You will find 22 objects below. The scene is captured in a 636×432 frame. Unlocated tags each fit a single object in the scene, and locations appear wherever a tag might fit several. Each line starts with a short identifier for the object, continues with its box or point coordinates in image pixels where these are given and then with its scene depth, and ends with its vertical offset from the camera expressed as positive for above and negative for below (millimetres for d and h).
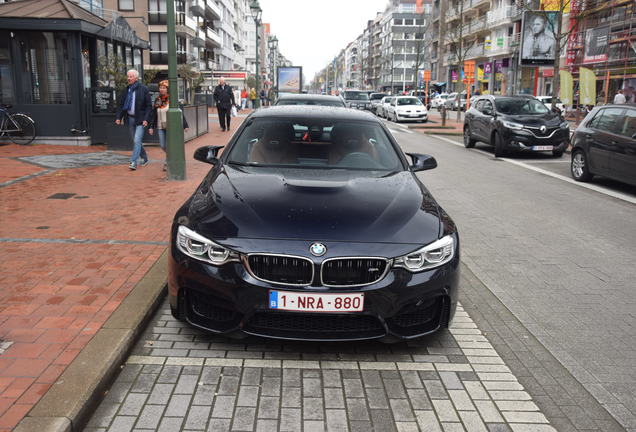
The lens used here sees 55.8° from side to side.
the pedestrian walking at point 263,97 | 59394 -1063
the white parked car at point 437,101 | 58306 -1408
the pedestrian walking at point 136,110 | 11320 -450
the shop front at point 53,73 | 14625 +303
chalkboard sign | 15023 -355
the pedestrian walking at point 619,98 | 27036 -490
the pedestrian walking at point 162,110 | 11273 -448
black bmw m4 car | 3512 -1032
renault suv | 16047 -1053
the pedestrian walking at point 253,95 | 50956 -760
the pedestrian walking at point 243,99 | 50206 -1122
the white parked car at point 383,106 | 39634 -1311
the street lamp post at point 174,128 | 9945 -687
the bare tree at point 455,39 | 63219 +5539
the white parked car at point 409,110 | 34719 -1343
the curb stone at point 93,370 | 2811 -1526
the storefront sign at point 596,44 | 38406 +2728
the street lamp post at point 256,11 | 32312 +4076
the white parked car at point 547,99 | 37794 -763
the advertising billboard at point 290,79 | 42250 +488
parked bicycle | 14852 -995
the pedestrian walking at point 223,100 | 22781 -539
